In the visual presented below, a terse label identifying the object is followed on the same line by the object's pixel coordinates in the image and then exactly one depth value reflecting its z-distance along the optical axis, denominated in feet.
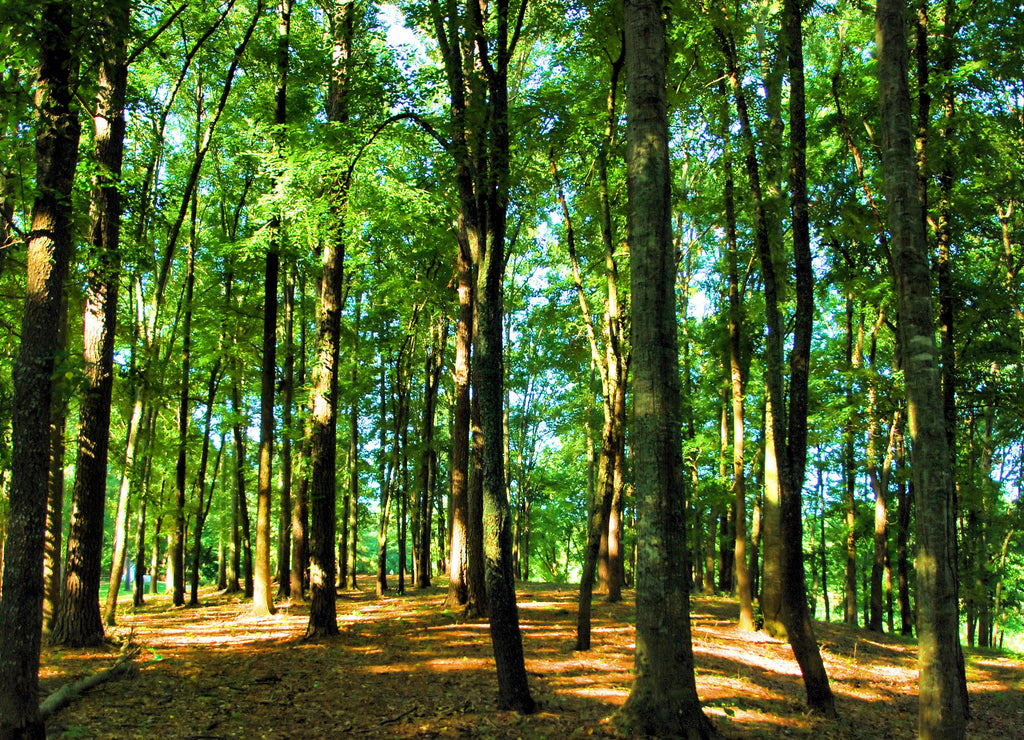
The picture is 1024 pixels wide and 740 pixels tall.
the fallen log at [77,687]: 20.53
